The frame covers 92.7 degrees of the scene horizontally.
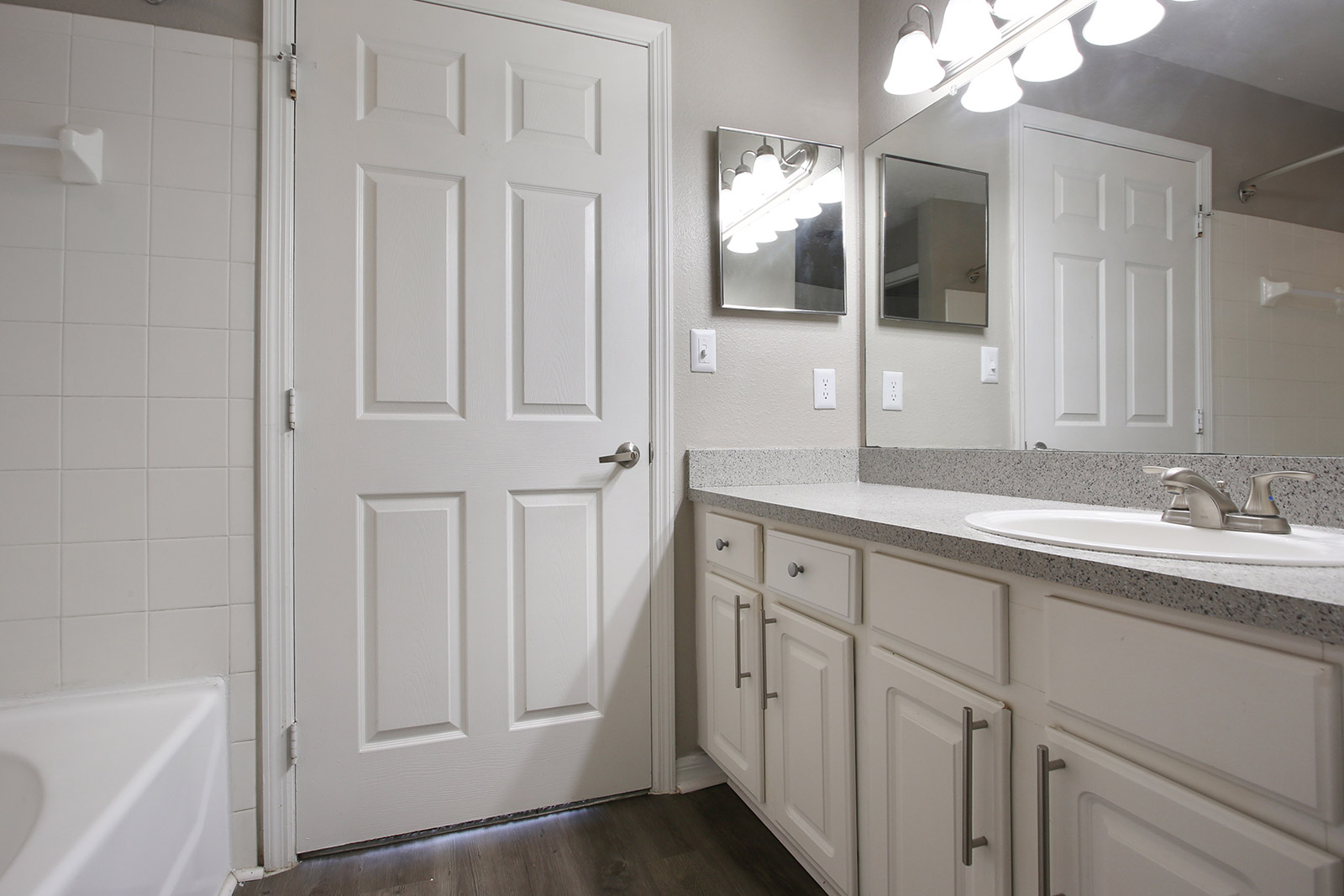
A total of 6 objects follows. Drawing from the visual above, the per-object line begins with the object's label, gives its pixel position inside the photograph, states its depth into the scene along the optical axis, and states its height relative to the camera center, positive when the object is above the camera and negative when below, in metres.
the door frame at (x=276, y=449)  1.38 +0.00
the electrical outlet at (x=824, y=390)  1.86 +0.17
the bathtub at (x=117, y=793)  0.81 -0.51
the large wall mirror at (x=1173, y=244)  0.93 +0.36
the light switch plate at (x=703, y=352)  1.72 +0.26
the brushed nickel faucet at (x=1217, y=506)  0.85 -0.08
